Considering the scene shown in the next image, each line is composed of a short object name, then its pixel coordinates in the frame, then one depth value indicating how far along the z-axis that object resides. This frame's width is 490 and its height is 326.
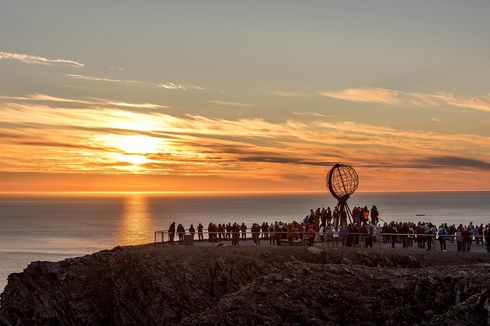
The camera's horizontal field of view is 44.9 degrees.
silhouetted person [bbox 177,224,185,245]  43.42
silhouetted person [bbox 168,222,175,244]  42.62
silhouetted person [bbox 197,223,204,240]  44.11
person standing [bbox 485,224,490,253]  37.84
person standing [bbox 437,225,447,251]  38.34
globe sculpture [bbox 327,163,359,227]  47.69
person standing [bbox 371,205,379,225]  45.07
